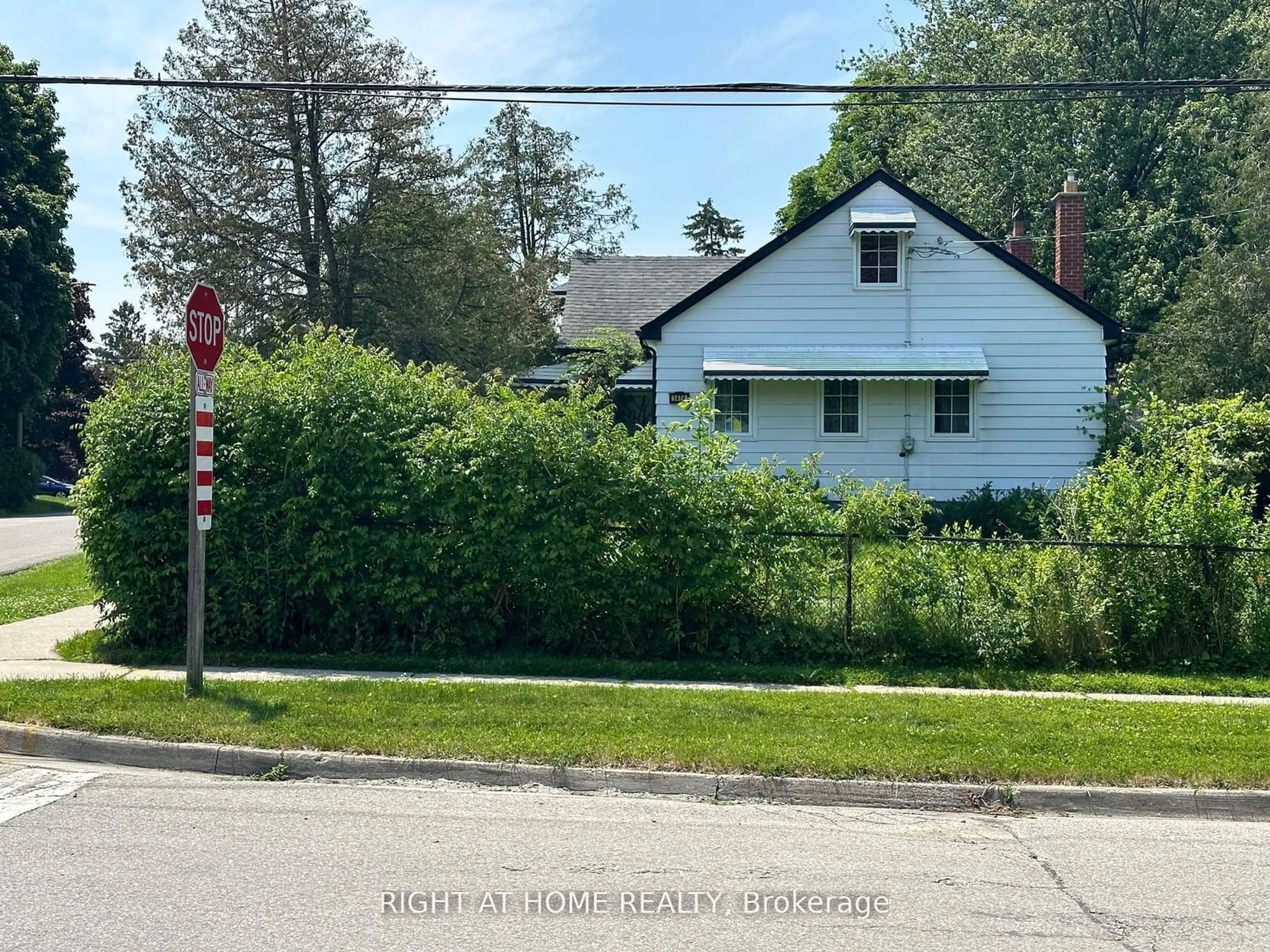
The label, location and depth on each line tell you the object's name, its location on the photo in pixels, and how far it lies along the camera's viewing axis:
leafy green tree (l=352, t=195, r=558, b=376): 32.38
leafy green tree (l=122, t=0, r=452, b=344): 31.00
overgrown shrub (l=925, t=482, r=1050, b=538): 21.25
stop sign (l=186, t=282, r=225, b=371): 9.07
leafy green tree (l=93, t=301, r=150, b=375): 81.53
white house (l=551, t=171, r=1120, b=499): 22.75
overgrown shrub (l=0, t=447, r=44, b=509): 43.78
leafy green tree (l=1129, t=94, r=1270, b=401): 30.47
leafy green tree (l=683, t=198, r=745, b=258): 92.12
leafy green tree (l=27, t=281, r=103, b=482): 56.81
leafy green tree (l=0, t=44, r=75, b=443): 41.91
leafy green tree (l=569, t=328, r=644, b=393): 26.20
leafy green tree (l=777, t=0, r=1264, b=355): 36.97
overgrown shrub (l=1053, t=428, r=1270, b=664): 11.23
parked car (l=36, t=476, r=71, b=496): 60.00
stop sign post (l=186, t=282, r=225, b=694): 9.20
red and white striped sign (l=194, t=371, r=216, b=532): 9.23
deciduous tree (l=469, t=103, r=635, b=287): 59.31
